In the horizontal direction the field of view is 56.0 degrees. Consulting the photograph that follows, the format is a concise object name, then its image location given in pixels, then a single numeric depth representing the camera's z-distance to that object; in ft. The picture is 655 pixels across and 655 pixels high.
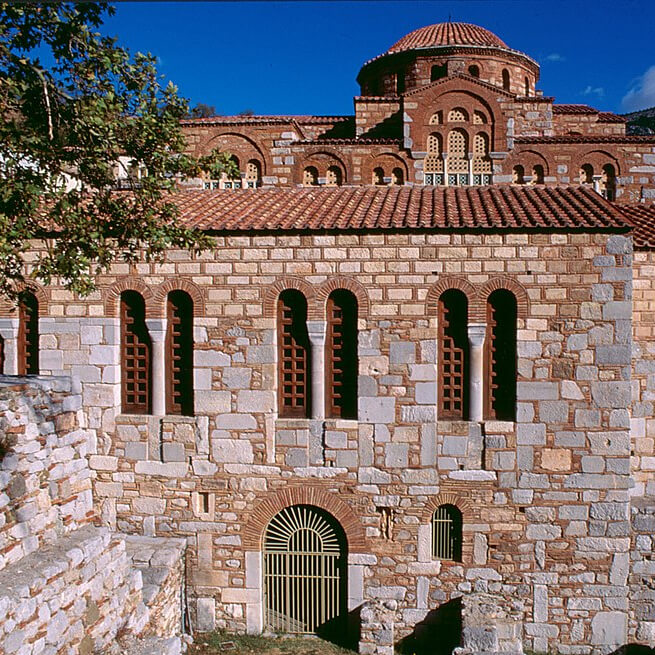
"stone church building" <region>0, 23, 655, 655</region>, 24.75
